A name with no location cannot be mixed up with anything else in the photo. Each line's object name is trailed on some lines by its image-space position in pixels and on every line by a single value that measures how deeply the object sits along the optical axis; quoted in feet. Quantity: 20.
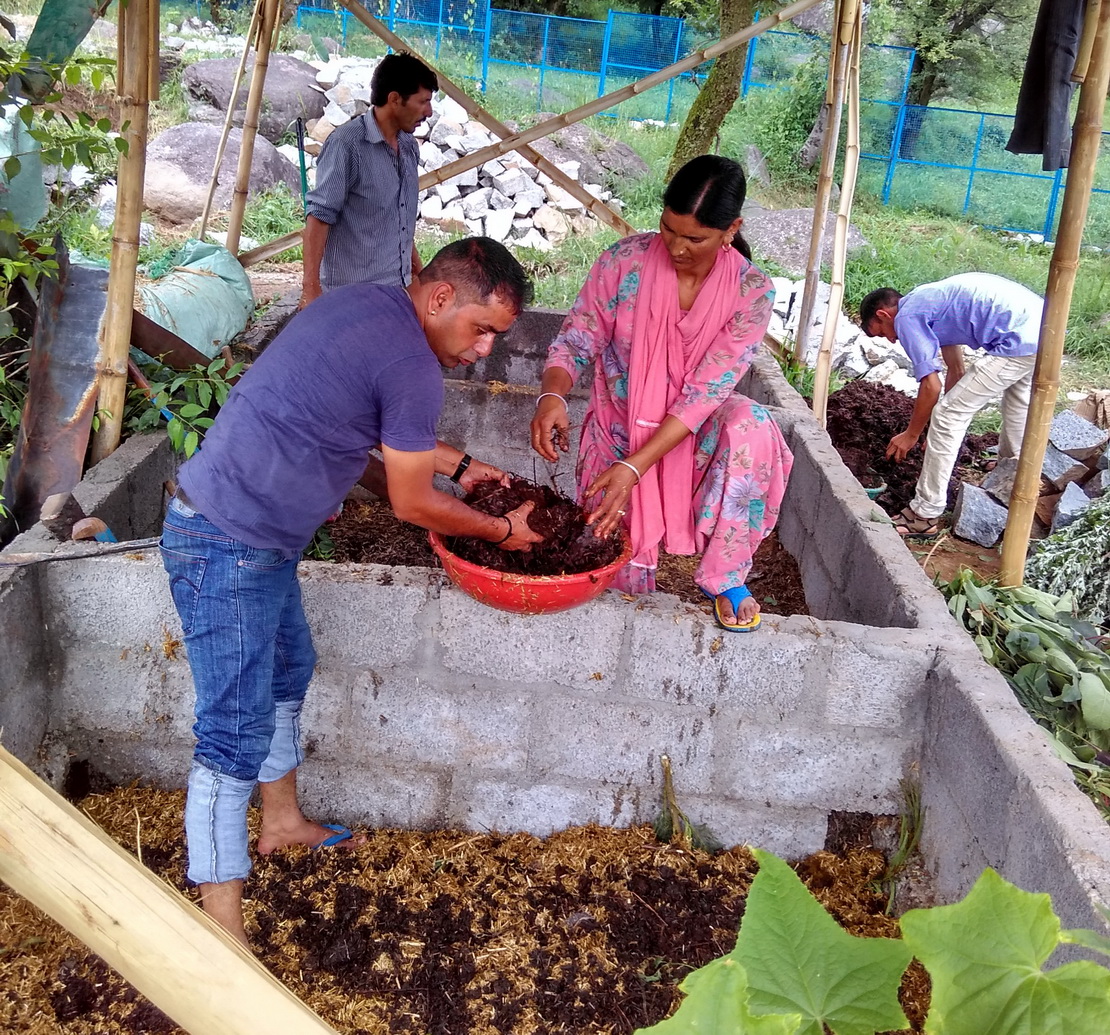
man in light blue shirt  18.61
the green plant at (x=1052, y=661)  9.58
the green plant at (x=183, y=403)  10.64
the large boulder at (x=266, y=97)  44.39
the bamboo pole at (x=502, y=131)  17.93
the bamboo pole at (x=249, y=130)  17.57
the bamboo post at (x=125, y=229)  10.14
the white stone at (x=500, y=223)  39.32
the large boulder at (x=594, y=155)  47.70
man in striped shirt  13.71
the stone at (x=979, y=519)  18.52
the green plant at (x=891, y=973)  2.00
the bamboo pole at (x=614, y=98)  16.53
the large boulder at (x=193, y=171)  35.50
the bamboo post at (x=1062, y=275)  11.59
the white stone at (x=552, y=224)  40.47
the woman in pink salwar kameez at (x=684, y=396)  9.66
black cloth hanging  11.89
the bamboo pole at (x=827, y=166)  17.13
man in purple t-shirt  6.83
